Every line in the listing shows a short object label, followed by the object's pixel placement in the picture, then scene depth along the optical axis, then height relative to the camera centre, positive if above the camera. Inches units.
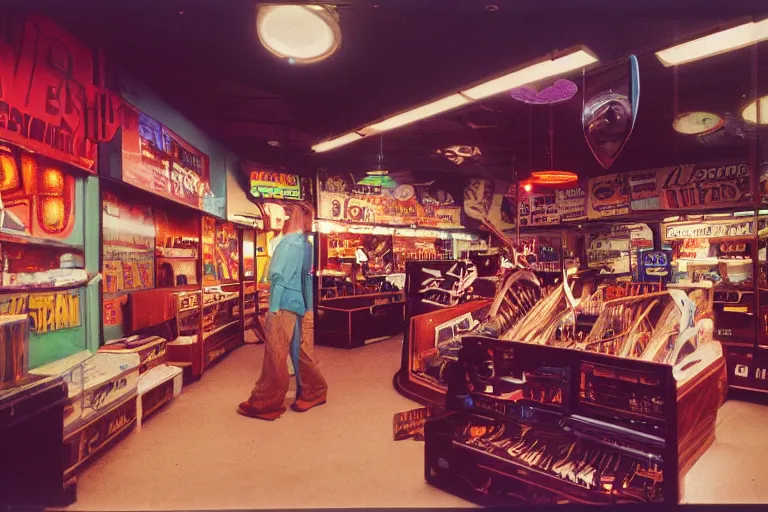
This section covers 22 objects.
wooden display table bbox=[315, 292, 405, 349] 279.1 -46.1
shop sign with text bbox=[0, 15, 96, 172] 110.0 +52.3
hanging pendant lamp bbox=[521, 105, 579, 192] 228.4 +45.0
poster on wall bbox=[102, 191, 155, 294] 163.5 +7.1
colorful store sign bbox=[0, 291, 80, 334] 112.0 -14.1
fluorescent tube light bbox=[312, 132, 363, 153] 243.9 +74.3
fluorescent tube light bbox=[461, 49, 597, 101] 139.2 +68.3
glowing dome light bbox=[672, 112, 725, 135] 171.3 +56.7
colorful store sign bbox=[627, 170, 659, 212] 308.5 +49.3
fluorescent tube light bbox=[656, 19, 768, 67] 117.0 +65.1
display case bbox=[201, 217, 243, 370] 218.2 -19.7
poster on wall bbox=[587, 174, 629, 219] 327.0 +48.5
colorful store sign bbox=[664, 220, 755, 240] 242.0 +15.0
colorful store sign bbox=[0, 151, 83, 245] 112.4 +19.8
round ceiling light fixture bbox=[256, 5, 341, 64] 113.6 +67.6
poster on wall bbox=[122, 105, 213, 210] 172.4 +50.1
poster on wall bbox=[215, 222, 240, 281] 257.3 +4.3
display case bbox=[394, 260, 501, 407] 166.6 -24.1
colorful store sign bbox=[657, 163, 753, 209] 269.1 +46.9
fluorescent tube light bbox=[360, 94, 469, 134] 181.4 +70.8
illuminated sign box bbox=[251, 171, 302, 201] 296.7 +55.6
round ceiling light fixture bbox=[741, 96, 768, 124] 171.2 +61.0
